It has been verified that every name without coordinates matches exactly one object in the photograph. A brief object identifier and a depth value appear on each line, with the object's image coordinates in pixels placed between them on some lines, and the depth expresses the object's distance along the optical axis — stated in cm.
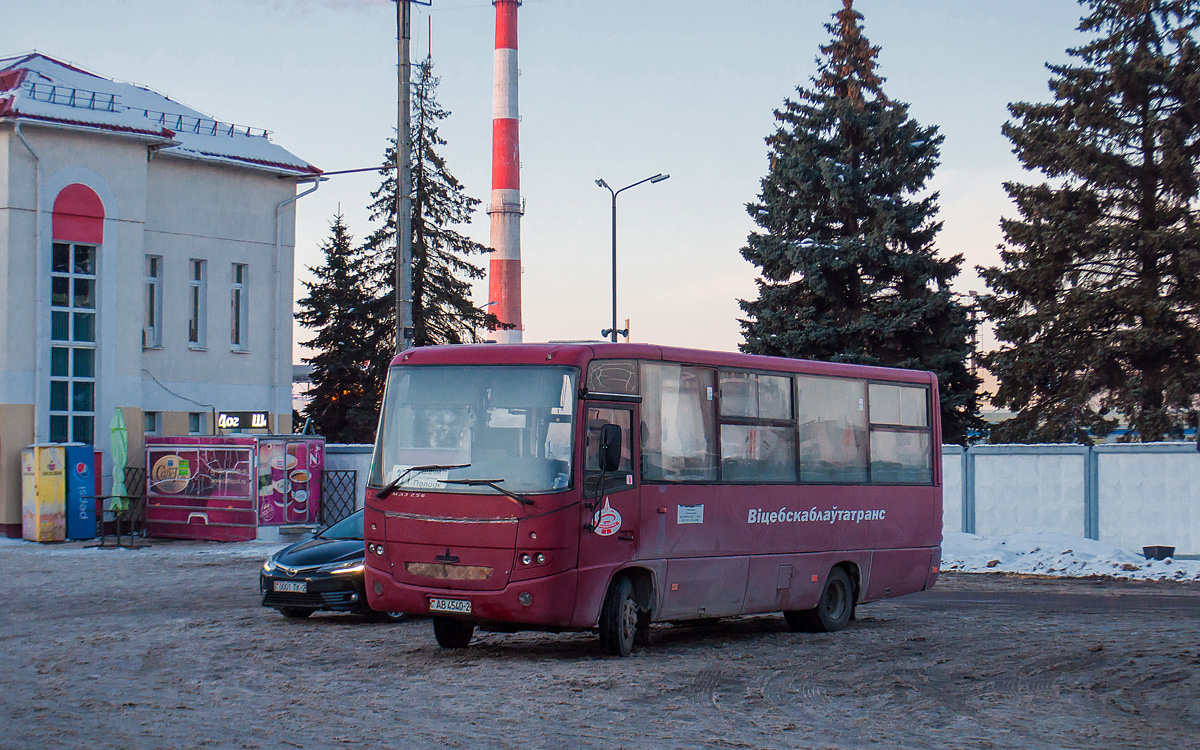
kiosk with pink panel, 2994
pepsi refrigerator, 2973
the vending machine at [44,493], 2917
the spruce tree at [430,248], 5478
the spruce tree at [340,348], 5494
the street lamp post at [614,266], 4388
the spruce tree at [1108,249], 3544
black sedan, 1486
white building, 3039
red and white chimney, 5688
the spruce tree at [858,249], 3831
